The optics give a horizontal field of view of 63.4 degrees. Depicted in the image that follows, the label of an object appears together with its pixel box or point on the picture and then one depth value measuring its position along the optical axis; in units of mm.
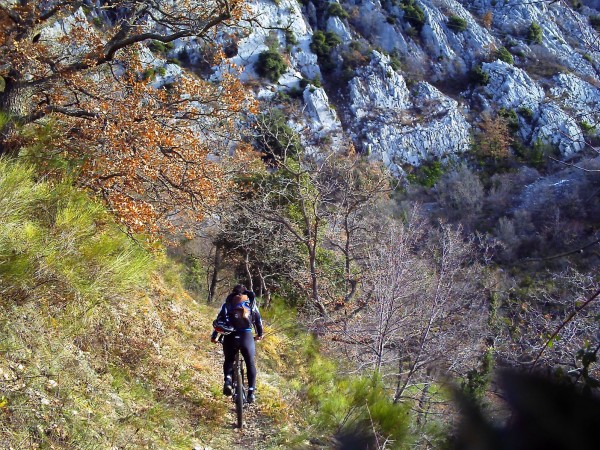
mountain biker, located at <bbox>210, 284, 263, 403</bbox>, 5070
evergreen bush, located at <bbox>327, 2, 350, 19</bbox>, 39656
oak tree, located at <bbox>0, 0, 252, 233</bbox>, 5578
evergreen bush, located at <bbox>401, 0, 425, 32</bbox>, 41000
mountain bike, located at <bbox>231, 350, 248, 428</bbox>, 5082
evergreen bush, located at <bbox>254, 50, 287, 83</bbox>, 34625
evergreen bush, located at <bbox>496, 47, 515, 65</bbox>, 40125
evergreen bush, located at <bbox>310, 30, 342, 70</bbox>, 37688
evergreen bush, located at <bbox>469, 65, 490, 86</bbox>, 39031
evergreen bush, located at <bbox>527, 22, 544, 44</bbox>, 42312
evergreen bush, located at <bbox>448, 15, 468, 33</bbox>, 41156
